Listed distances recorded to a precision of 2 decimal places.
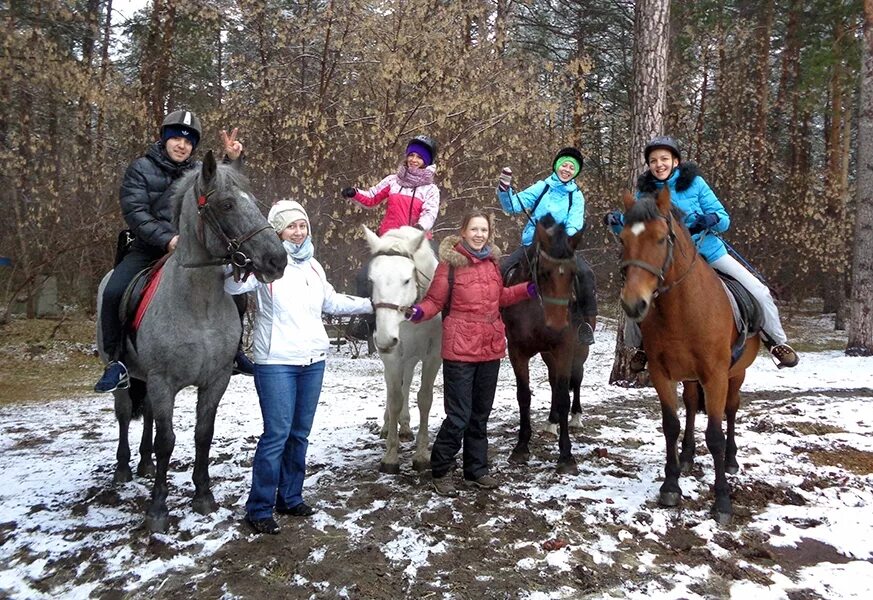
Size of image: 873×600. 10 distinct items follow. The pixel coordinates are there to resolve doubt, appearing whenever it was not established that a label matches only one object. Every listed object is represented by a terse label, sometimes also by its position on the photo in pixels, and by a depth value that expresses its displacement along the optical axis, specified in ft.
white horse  13.52
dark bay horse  14.70
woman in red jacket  14.71
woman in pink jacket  18.60
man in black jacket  13.75
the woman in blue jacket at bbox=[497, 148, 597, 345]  18.34
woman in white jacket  12.26
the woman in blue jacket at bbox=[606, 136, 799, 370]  14.99
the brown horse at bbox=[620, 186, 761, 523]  12.61
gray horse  11.59
